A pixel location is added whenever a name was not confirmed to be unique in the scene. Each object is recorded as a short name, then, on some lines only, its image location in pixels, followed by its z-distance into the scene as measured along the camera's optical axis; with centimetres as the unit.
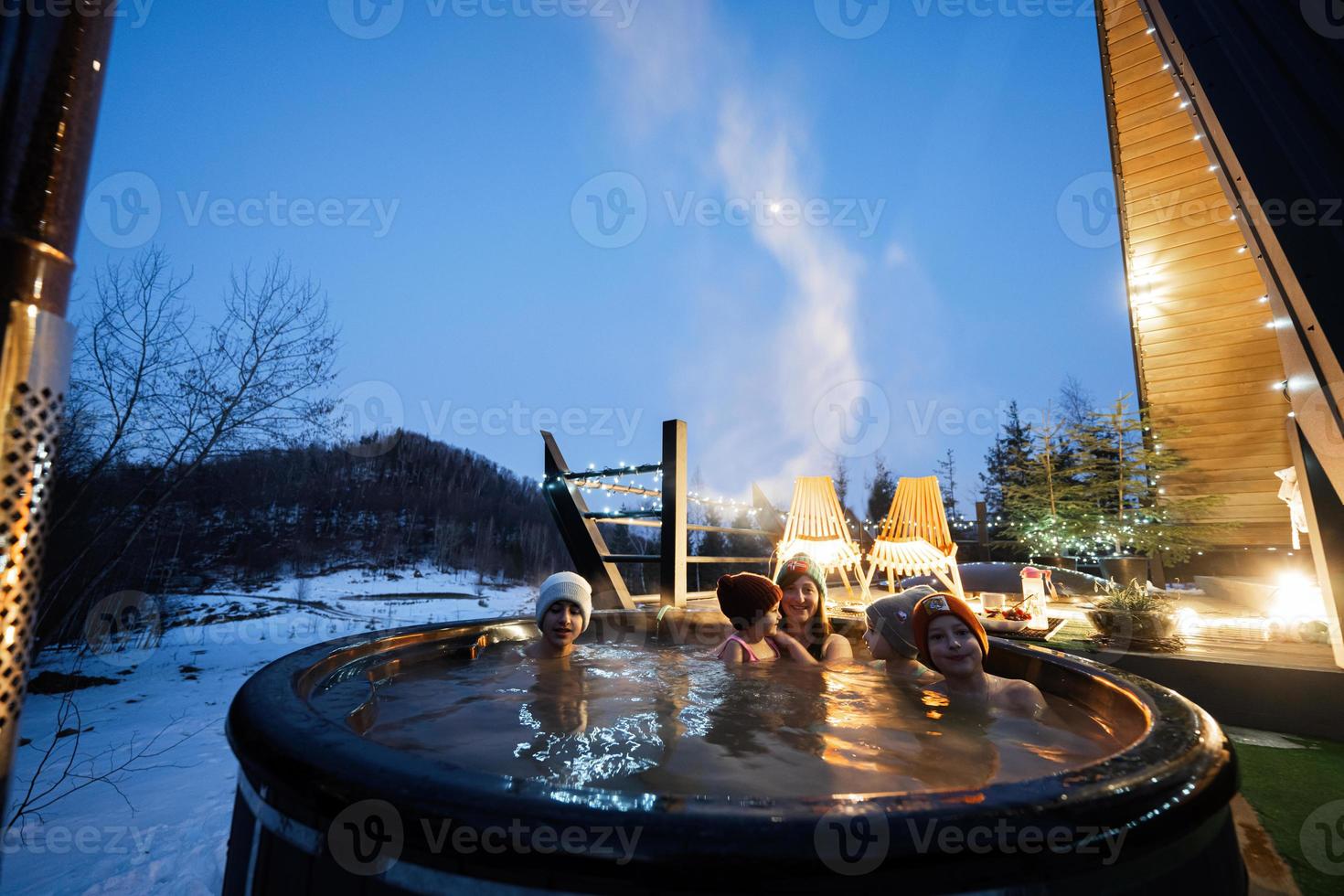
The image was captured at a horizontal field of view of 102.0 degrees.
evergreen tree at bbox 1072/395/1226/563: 655
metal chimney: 43
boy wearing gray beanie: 224
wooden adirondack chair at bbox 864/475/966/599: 471
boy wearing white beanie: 242
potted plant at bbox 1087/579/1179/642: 307
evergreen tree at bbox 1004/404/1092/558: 713
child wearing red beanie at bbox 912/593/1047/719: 179
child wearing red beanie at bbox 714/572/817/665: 248
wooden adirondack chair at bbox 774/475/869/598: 485
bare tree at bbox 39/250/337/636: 508
